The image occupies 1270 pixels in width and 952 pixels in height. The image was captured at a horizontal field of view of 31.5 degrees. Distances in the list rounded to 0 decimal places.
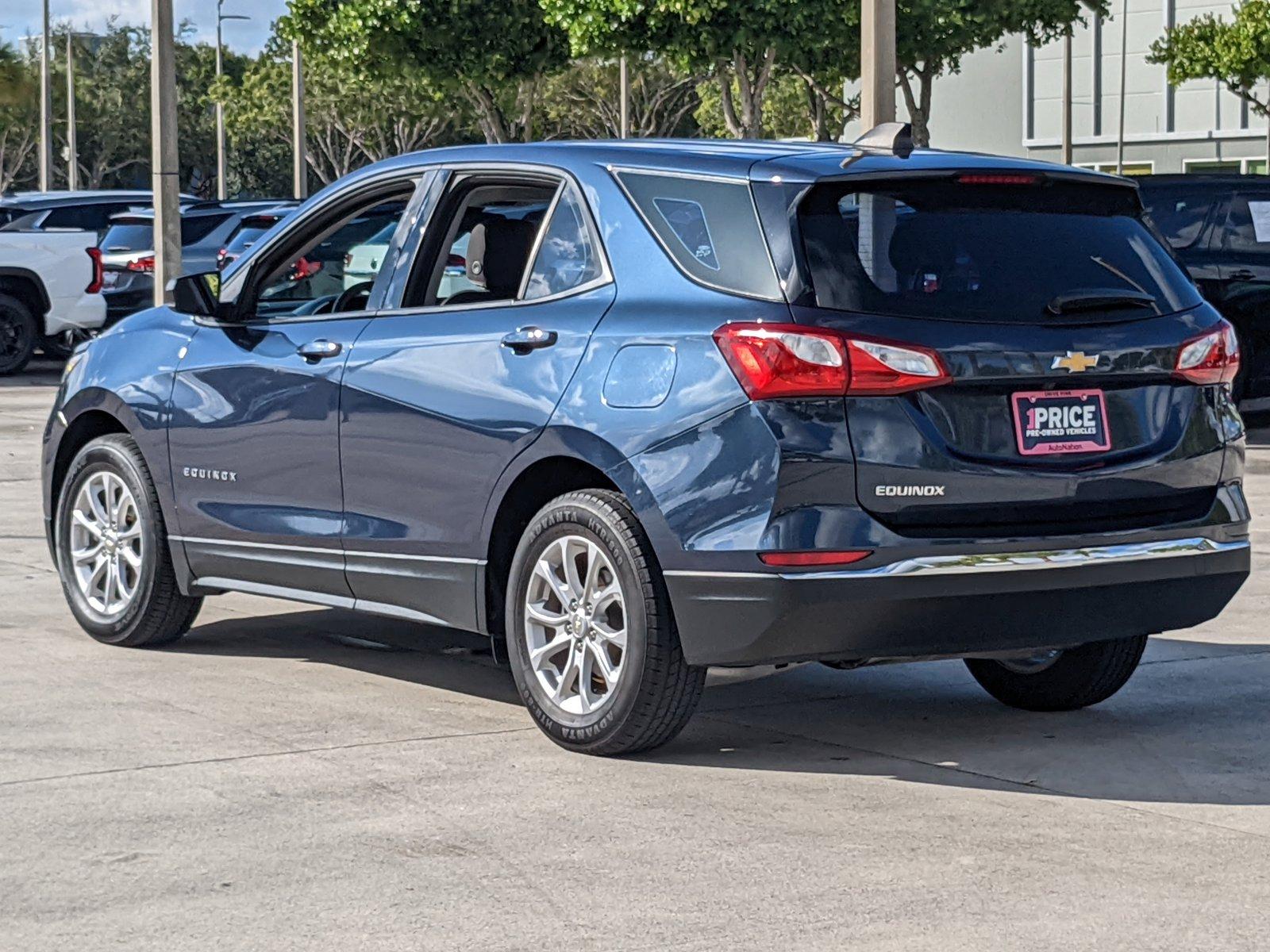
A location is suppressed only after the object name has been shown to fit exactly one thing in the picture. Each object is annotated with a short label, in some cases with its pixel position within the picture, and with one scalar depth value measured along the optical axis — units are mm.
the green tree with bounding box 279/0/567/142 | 31859
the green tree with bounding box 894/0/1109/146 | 27766
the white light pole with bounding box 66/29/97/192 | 65000
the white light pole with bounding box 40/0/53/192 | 56344
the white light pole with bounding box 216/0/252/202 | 68875
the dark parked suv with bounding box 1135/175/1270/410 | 16188
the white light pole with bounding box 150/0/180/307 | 20375
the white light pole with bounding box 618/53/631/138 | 46250
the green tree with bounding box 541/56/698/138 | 69688
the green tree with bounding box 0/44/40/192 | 56781
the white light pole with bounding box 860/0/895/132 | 13453
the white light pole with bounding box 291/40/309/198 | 43531
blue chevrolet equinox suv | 5734
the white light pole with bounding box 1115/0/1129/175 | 66188
